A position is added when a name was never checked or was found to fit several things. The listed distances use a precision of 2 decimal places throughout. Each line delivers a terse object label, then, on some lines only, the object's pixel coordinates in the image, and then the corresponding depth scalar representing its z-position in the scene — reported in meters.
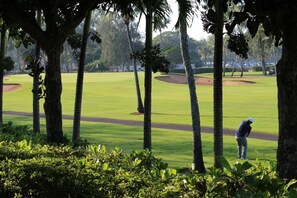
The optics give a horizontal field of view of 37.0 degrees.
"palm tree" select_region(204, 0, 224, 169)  9.95
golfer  15.16
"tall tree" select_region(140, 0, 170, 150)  11.21
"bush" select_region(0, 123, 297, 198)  4.05
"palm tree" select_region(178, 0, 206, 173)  13.47
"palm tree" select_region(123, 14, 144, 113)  32.91
